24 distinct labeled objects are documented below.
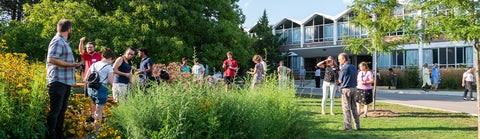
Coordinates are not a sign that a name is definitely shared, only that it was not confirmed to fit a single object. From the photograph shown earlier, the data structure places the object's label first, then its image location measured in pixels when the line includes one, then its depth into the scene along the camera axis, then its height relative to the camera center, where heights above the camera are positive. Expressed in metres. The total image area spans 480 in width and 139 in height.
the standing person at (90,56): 9.23 +0.32
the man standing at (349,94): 9.18 -0.44
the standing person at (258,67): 12.68 +0.11
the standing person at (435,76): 26.66 -0.28
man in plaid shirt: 5.75 -0.05
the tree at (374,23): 12.77 +1.29
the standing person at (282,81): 8.32 -0.17
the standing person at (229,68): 14.13 +0.10
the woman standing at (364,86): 11.45 -0.36
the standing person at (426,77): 25.84 -0.33
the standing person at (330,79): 11.64 -0.19
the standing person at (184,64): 13.87 +0.23
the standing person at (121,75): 8.27 -0.05
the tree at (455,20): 7.79 +0.86
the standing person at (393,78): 30.64 -0.45
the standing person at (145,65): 9.77 +0.14
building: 35.78 +1.96
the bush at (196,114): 5.64 -0.53
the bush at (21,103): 5.50 -0.37
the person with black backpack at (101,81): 6.80 -0.14
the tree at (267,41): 46.47 +2.97
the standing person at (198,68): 13.09 +0.10
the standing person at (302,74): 33.31 -0.19
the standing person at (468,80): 18.77 -0.36
